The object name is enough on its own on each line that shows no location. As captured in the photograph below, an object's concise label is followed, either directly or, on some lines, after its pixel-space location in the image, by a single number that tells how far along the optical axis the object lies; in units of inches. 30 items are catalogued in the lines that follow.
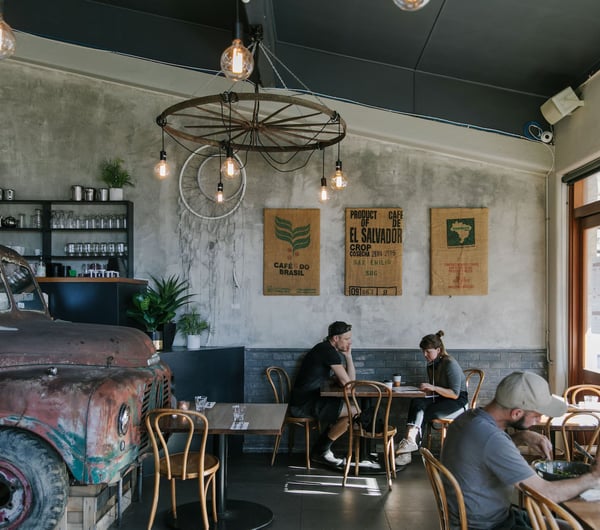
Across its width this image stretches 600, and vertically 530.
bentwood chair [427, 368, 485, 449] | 236.2
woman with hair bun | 233.3
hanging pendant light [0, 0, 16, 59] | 139.1
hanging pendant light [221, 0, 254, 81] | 150.3
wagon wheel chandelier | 239.0
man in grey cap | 102.0
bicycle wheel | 274.3
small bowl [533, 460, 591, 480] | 110.9
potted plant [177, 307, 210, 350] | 258.7
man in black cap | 237.0
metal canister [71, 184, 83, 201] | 263.4
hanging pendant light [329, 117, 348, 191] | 225.9
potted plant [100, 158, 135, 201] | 265.3
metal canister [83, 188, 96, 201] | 264.5
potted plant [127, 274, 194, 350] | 244.5
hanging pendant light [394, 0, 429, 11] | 110.3
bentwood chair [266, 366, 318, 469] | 242.2
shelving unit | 263.4
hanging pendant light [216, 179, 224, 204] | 244.5
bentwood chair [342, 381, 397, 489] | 214.2
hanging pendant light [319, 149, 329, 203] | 242.0
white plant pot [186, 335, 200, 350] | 258.4
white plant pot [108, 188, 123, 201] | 264.7
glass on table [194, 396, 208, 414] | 188.9
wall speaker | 239.0
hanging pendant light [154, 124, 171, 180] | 211.5
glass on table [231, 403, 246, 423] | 174.9
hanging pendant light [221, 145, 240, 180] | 195.8
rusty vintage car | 146.6
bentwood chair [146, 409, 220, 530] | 160.1
